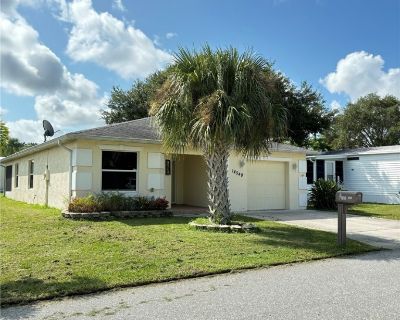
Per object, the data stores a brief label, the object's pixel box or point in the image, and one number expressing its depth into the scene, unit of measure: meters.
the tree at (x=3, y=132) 13.91
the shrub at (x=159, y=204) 14.18
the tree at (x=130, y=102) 34.66
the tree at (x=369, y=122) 39.69
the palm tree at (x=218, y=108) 10.30
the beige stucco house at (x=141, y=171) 14.16
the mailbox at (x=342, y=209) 9.18
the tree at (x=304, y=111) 32.45
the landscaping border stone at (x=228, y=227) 10.78
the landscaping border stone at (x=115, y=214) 12.45
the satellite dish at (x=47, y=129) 21.24
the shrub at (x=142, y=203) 13.96
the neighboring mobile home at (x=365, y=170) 23.36
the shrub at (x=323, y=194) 19.64
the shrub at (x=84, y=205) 12.75
